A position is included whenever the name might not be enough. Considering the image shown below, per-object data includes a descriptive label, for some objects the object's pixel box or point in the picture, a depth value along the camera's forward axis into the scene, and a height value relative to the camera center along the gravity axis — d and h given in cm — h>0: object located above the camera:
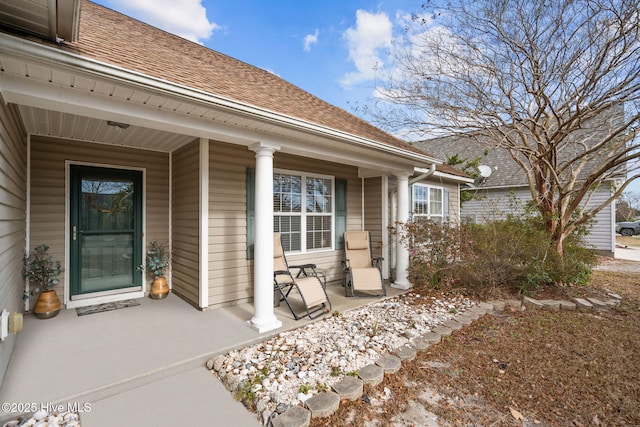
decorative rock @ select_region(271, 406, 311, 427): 196 -135
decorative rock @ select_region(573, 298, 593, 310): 450 -136
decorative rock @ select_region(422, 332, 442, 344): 329 -136
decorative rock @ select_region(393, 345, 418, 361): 290 -135
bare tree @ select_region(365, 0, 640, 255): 454 +245
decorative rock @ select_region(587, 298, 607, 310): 452 -135
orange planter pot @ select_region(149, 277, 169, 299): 447 -107
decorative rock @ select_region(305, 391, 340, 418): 208 -134
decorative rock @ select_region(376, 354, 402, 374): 266 -135
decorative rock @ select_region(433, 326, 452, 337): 349 -136
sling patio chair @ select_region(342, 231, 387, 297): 483 -90
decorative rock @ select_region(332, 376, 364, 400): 228 -134
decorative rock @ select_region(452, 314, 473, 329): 383 -137
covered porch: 228 +84
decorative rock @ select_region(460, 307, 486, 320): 409 -137
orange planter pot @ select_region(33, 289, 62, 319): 360 -106
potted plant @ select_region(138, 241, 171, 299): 449 -75
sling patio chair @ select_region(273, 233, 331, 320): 383 -95
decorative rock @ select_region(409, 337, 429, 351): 310 -135
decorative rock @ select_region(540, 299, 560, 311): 452 -137
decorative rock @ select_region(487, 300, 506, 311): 452 -136
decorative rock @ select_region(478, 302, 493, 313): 440 -136
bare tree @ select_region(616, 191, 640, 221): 2262 +62
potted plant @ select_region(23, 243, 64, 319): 362 -73
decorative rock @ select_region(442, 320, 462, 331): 368 -137
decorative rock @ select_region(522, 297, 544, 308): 459 -136
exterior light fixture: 334 +107
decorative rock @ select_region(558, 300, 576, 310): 450 -137
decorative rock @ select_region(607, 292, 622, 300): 491 -135
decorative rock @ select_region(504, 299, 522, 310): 461 -137
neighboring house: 1007 +116
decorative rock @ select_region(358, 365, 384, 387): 247 -134
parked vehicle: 1859 -81
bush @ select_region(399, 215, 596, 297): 508 -76
